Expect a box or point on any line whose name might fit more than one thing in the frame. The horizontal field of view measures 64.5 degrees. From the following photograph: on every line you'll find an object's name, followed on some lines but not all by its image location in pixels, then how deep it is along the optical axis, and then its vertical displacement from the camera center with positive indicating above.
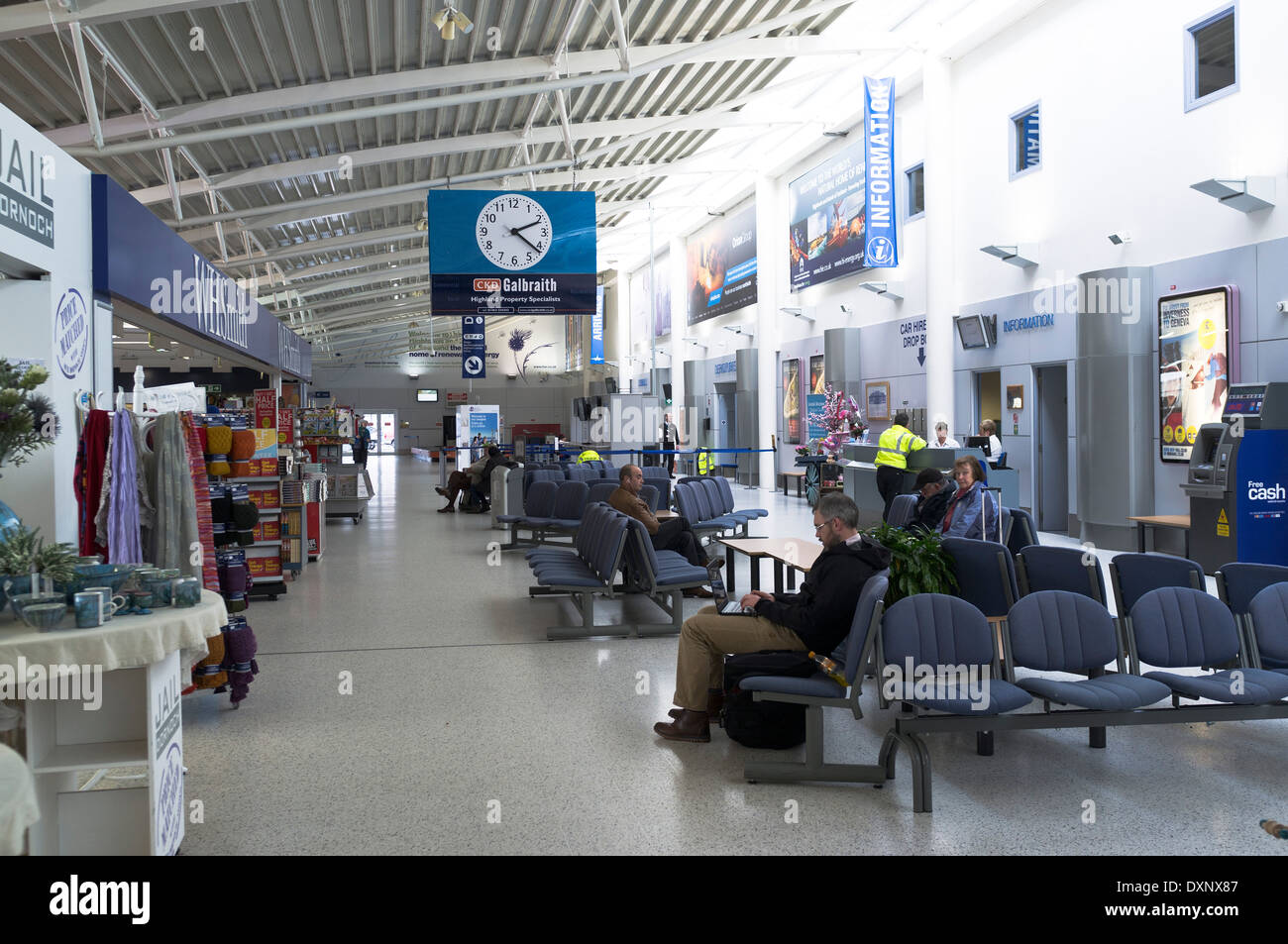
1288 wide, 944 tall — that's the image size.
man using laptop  4.39 -0.77
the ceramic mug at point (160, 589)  3.38 -0.43
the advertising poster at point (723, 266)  22.45 +4.42
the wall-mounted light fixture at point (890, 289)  16.20 +2.53
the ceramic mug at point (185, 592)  3.40 -0.44
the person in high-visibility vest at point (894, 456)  11.45 -0.08
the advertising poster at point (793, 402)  20.27 +0.96
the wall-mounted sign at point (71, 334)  4.98 +0.65
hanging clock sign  11.08 +2.23
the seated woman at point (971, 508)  6.54 -0.40
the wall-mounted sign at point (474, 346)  24.91 +2.88
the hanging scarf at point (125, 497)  4.59 -0.16
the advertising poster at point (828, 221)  16.83 +4.07
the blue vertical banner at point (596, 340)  36.31 +4.03
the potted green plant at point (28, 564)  3.22 -0.32
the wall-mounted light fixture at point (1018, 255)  12.62 +2.38
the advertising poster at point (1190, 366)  9.62 +0.75
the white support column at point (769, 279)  21.11 +3.56
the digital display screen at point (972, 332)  13.72 +1.57
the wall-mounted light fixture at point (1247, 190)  9.04 +2.24
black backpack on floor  4.49 -1.19
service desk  11.76 -0.37
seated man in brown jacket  8.21 -0.61
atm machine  8.50 -0.33
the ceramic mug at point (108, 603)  3.16 -0.44
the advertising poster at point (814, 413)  18.81 +0.68
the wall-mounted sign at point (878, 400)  16.79 +0.81
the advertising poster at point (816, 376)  19.15 +1.39
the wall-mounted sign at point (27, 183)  4.39 +1.27
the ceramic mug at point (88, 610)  3.09 -0.45
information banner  14.80 +4.01
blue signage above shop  5.54 +1.30
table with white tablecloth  2.99 -0.88
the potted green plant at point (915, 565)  4.96 -0.58
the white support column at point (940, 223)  14.31 +3.15
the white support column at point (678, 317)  27.83 +3.73
